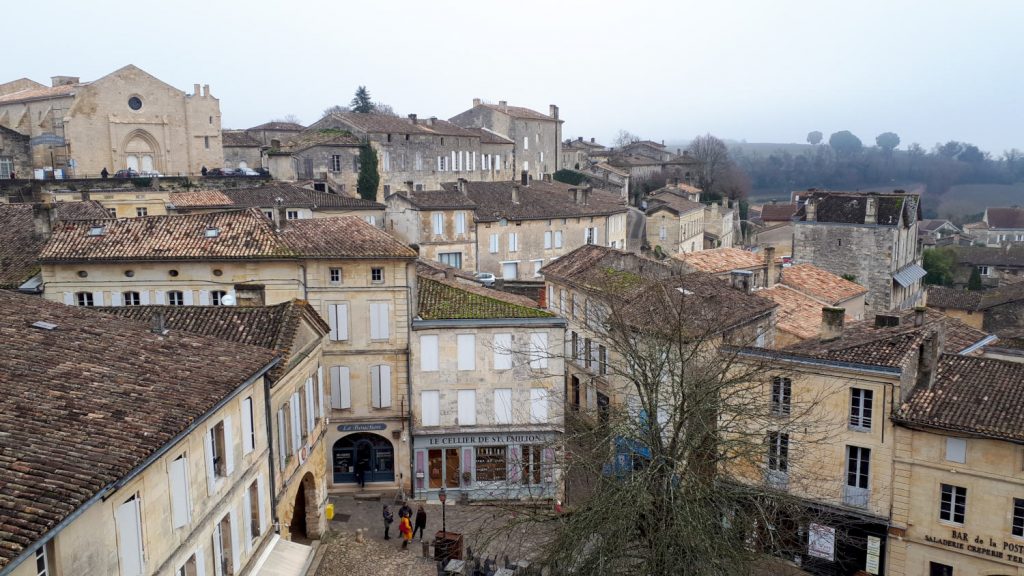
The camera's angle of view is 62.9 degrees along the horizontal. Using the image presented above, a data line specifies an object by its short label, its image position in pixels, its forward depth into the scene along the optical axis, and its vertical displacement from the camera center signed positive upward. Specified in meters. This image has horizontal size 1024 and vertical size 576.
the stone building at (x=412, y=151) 60.16 +2.84
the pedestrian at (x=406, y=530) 23.67 -9.65
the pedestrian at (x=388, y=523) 24.36 -9.74
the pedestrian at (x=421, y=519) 24.47 -9.66
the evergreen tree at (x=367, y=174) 58.78 +0.98
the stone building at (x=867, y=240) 49.38 -3.52
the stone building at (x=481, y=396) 27.81 -6.98
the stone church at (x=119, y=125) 55.47 +4.62
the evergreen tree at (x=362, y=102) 88.38 +9.10
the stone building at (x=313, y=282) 26.91 -2.98
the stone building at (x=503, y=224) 48.53 -2.29
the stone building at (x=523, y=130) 78.69 +5.41
